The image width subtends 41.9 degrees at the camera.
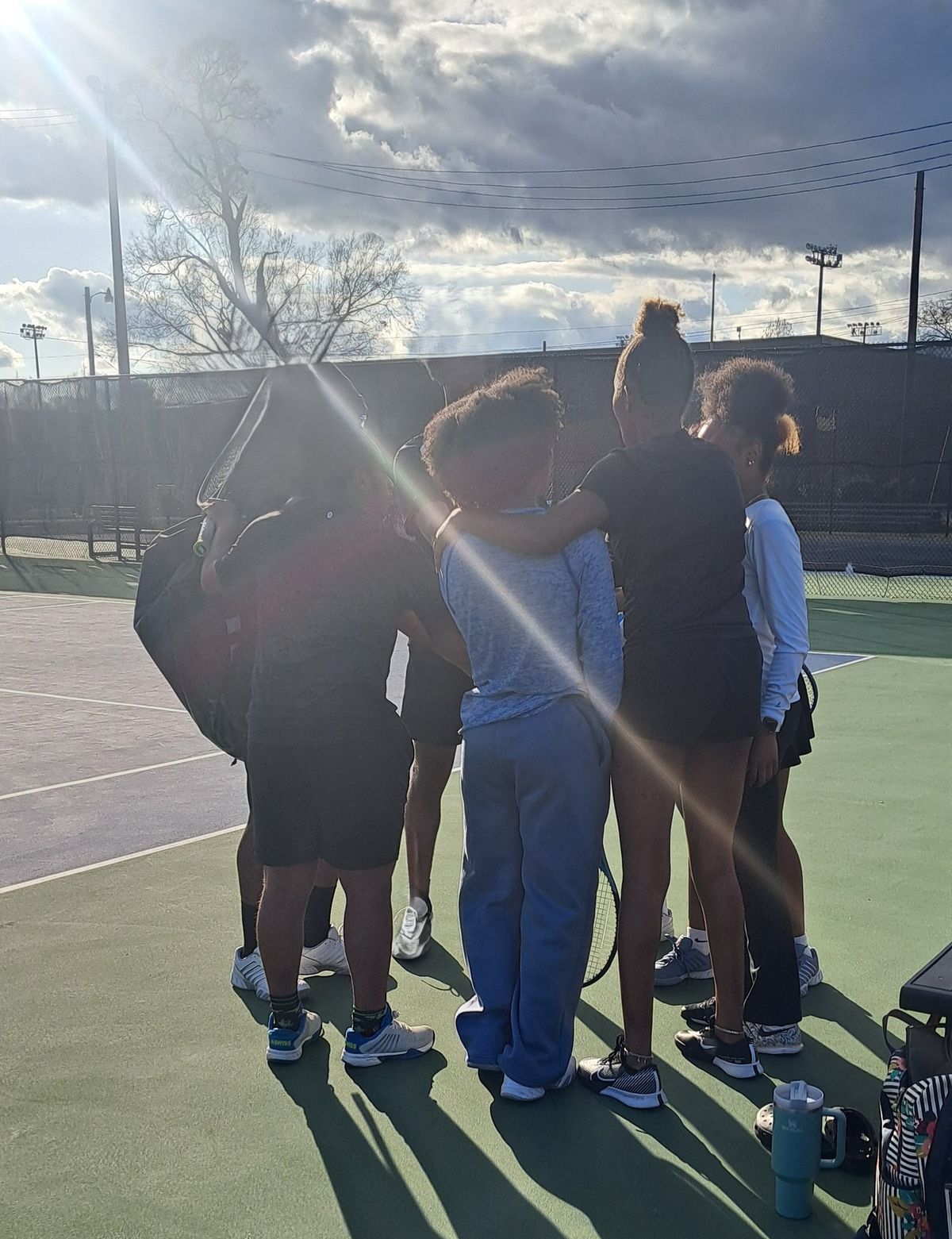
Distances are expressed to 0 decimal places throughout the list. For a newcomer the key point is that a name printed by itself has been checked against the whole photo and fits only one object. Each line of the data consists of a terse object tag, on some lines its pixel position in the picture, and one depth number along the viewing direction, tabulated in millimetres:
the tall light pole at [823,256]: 63647
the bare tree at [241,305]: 28750
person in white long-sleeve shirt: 2975
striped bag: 2008
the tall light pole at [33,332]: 81062
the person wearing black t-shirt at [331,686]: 2930
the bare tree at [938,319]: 43625
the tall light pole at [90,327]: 59375
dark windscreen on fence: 14633
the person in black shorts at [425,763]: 3891
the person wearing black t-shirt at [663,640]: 2746
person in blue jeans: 2766
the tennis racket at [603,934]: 3412
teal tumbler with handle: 2418
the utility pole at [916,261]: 33719
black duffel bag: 3188
